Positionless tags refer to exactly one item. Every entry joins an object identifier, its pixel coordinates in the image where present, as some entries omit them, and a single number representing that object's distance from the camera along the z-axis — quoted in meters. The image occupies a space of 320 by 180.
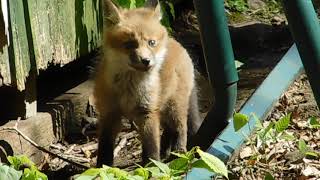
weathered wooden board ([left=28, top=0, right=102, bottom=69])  4.71
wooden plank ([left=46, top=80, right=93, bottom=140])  5.06
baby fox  4.39
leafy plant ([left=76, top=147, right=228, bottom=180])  2.90
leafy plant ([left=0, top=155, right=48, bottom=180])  2.87
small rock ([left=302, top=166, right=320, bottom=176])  3.72
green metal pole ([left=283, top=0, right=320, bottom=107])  2.81
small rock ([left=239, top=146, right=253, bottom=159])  4.01
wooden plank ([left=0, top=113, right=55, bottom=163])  4.43
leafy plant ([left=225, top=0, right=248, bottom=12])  8.78
